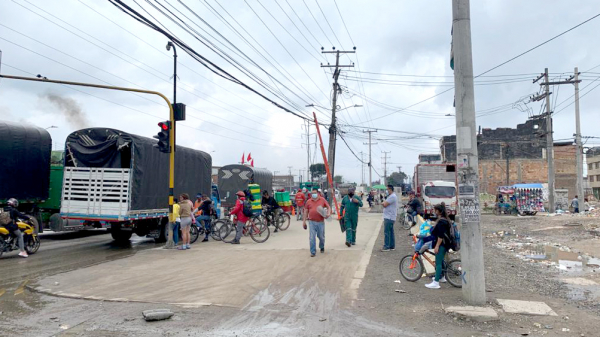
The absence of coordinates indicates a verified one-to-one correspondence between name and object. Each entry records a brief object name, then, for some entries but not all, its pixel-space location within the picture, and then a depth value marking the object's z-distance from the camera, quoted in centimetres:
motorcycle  1156
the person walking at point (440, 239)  779
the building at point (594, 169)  7425
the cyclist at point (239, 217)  1413
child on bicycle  825
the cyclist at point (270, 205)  1852
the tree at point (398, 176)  16225
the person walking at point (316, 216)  1130
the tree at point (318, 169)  10631
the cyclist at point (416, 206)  1697
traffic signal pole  1238
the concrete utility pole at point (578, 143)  3194
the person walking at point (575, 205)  3288
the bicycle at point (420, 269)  798
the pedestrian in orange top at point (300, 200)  2382
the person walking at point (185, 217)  1317
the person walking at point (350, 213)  1277
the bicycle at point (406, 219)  1998
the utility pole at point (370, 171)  6884
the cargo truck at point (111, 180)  1313
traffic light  1322
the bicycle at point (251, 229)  1490
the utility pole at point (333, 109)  3136
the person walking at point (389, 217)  1204
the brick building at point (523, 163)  6181
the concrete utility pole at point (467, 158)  677
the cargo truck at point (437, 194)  2562
